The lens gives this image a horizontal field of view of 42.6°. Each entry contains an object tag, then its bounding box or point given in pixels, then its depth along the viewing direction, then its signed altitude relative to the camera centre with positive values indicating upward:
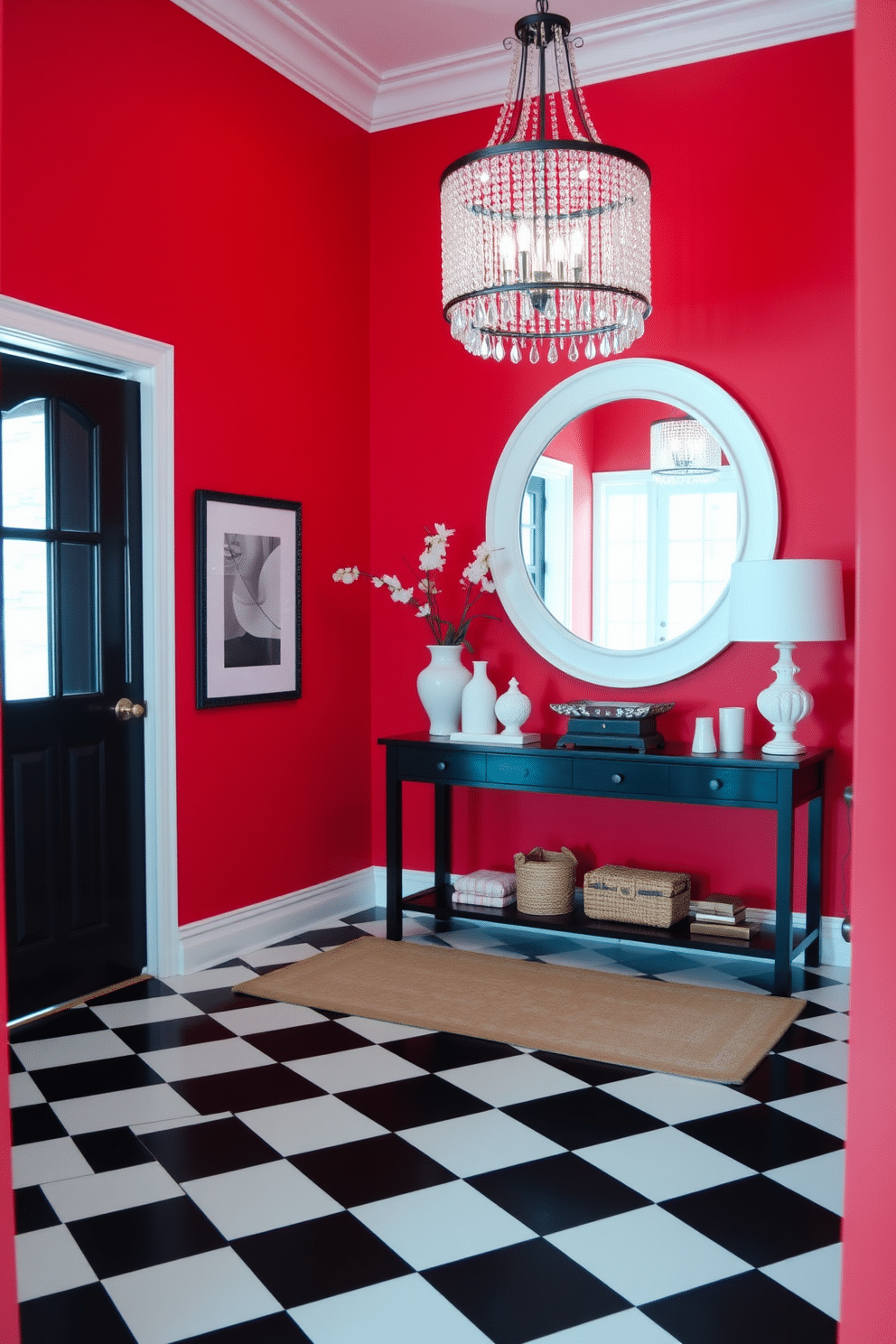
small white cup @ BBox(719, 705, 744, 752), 4.13 -0.37
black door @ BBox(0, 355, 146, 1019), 3.53 -0.17
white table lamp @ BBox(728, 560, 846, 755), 3.84 +0.08
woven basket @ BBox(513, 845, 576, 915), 4.39 -1.00
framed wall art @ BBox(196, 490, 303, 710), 4.25 +0.11
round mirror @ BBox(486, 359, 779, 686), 4.40 +0.43
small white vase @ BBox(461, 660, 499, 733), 4.58 -0.31
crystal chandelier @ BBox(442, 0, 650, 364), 3.13 +1.12
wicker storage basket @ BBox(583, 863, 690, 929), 4.16 -0.99
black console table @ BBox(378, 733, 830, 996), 3.84 -0.57
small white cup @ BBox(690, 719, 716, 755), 4.08 -0.40
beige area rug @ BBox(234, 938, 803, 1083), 3.37 -1.24
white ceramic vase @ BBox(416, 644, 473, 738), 4.69 -0.25
